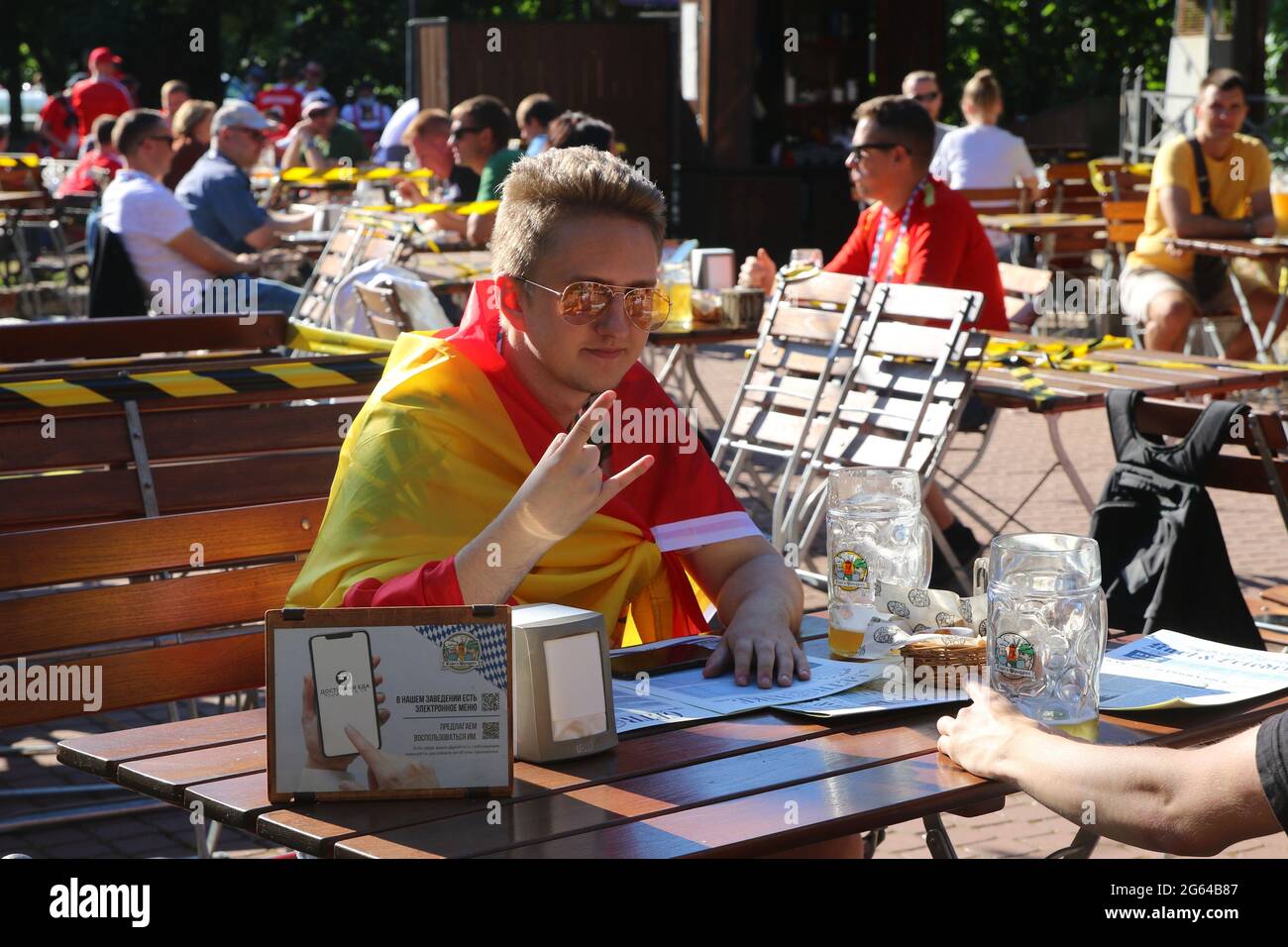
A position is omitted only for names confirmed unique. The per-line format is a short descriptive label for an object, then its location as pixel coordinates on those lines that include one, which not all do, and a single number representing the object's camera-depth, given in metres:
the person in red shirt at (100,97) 17.70
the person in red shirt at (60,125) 21.86
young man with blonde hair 2.57
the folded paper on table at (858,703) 2.34
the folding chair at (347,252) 8.16
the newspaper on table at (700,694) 2.37
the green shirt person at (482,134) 10.54
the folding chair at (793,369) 6.37
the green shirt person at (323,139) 17.55
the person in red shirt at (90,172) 13.71
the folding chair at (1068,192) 13.78
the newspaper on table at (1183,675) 2.40
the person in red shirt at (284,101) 23.77
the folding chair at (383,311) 6.38
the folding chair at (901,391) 5.78
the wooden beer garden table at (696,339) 6.94
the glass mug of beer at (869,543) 2.71
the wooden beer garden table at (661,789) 1.89
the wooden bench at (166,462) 3.60
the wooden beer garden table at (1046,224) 10.90
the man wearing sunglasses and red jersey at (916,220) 6.86
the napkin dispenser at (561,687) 2.13
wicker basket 2.50
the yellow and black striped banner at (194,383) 3.69
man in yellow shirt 9.02
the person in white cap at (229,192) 10.04
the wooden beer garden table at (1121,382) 5.46
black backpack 3.58
